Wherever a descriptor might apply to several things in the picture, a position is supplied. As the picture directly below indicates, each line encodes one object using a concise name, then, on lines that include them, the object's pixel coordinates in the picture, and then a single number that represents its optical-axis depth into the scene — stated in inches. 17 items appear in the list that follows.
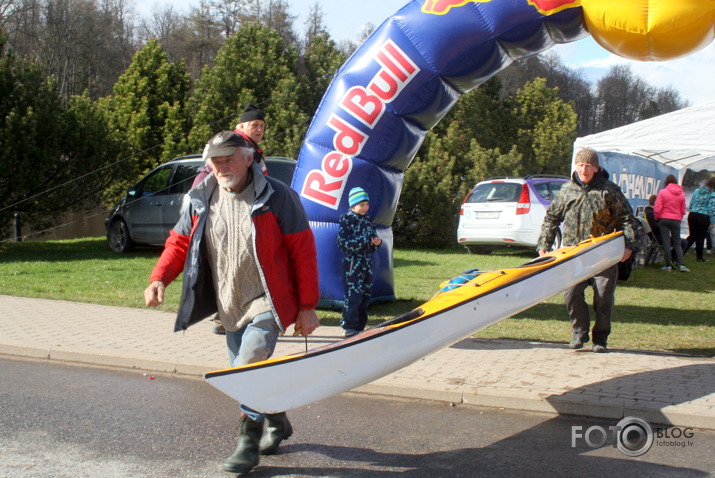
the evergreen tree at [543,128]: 1363.2
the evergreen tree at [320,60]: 1165.1
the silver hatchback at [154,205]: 605.6
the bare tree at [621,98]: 2571.4
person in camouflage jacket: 269.4
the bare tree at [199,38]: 1847.9
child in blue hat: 309.0
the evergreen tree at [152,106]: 1107.3
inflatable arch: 297.0
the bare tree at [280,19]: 1812.3
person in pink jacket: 612.1
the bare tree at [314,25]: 1921.8
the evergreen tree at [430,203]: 783.1
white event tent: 559.8
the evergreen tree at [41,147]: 617.9
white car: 651.5
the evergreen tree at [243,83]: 1050.1
